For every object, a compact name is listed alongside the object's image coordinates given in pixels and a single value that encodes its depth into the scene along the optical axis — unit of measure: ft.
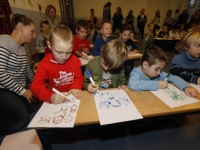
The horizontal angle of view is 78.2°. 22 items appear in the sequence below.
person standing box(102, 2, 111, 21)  19.87
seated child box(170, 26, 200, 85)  3.92
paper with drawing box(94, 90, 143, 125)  2.11
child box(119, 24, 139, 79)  7.42
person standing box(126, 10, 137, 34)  24.11
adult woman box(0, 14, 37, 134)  3.86
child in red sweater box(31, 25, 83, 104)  2.80
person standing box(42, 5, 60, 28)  10.21
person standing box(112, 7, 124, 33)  22.79
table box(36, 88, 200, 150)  2.09
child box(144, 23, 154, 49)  13.11
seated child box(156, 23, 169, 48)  16.06
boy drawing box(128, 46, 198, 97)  2.94
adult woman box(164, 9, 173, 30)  22.81
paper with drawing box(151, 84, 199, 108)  2.52
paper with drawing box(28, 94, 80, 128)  2.03
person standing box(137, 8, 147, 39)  23.73
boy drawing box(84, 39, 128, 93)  3.22
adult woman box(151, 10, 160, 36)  21.01
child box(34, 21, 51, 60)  8.43
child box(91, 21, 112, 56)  7.05
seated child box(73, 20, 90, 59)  7.04
